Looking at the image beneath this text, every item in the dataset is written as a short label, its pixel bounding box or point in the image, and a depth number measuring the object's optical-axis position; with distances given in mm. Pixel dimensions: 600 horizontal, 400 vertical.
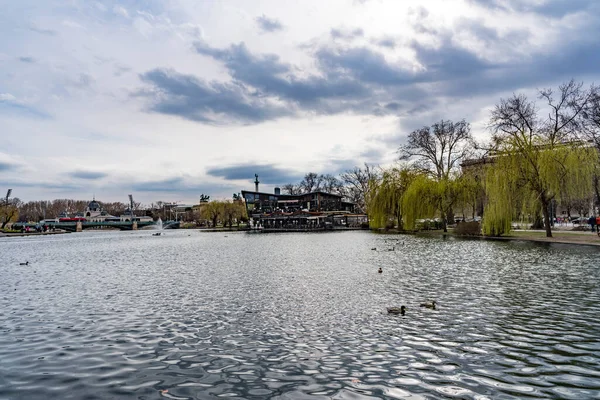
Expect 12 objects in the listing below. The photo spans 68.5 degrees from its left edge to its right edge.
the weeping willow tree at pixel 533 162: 35125
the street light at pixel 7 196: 113256
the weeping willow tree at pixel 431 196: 53219
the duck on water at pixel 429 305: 11805
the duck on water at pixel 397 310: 11164
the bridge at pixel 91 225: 137875
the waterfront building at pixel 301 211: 99562
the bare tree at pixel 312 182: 121750
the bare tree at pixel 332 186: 116125
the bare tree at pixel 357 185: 95938
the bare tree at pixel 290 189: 132412
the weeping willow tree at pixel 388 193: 60719
